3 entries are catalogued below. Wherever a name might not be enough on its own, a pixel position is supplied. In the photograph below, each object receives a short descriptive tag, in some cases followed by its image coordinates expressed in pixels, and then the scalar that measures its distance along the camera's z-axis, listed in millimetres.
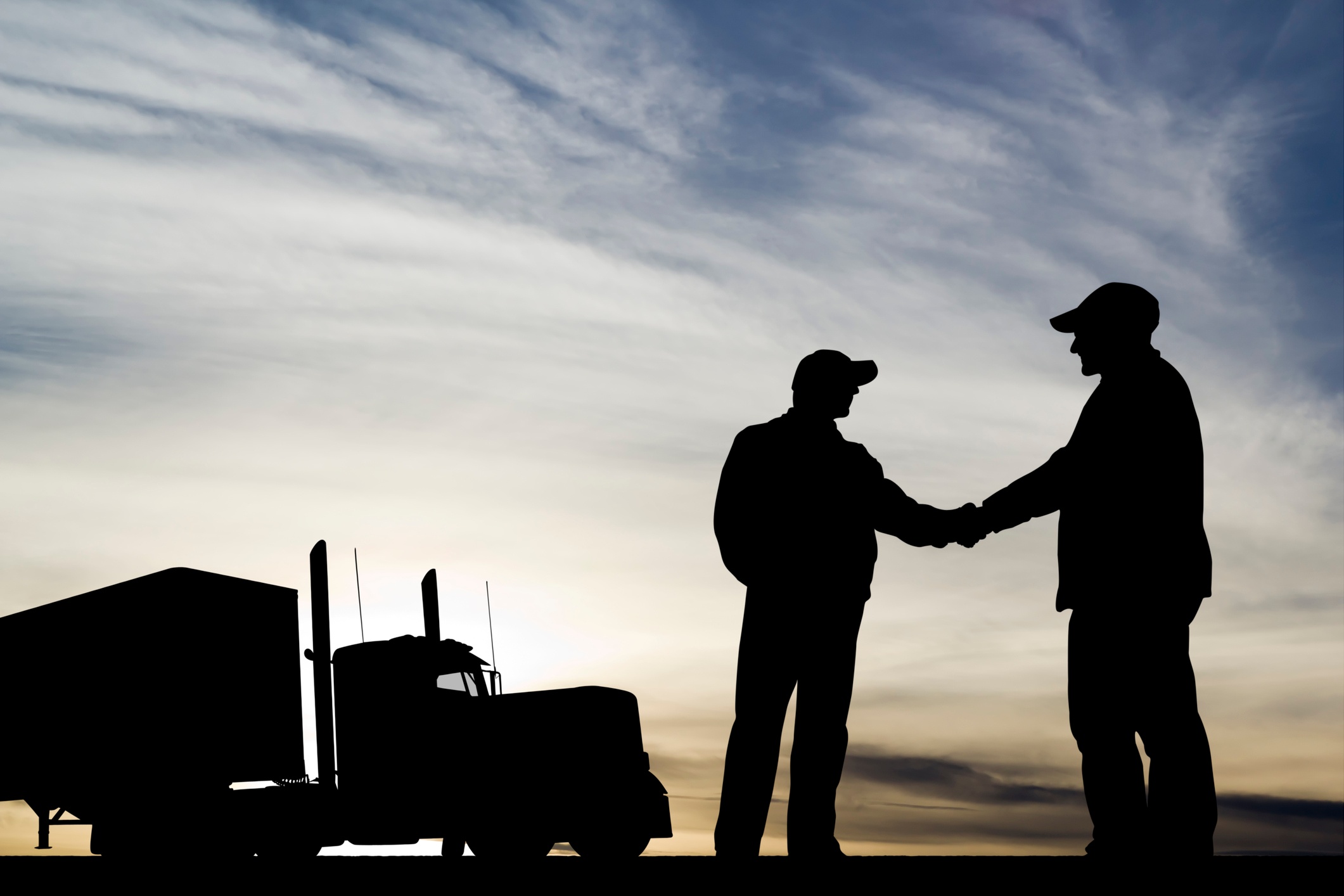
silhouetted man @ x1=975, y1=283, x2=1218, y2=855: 5848
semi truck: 12828
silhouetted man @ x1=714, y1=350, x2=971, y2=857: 6414
